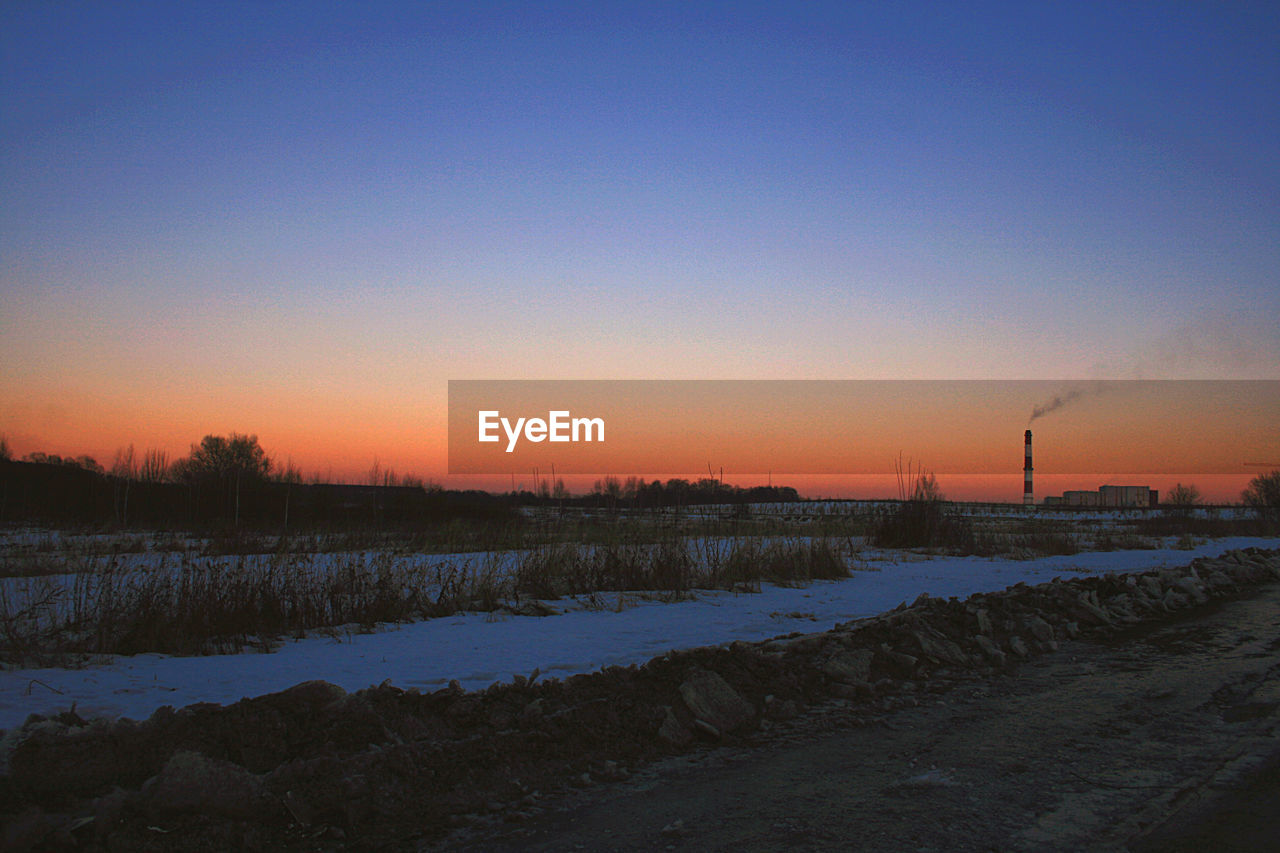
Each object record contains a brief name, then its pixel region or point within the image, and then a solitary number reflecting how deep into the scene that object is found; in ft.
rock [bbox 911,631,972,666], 22.75
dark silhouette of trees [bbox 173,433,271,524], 93.76
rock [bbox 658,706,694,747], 15.39
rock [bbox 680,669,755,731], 16.43
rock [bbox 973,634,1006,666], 23.32
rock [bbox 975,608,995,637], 25.72
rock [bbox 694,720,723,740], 15.69
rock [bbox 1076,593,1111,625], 30.32
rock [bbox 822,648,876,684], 19.83
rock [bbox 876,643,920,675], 21.47
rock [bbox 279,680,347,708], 14.62
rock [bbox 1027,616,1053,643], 26.53
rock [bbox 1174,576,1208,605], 38.17
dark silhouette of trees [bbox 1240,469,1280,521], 245.67
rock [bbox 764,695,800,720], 17.37
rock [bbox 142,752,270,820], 11.12
